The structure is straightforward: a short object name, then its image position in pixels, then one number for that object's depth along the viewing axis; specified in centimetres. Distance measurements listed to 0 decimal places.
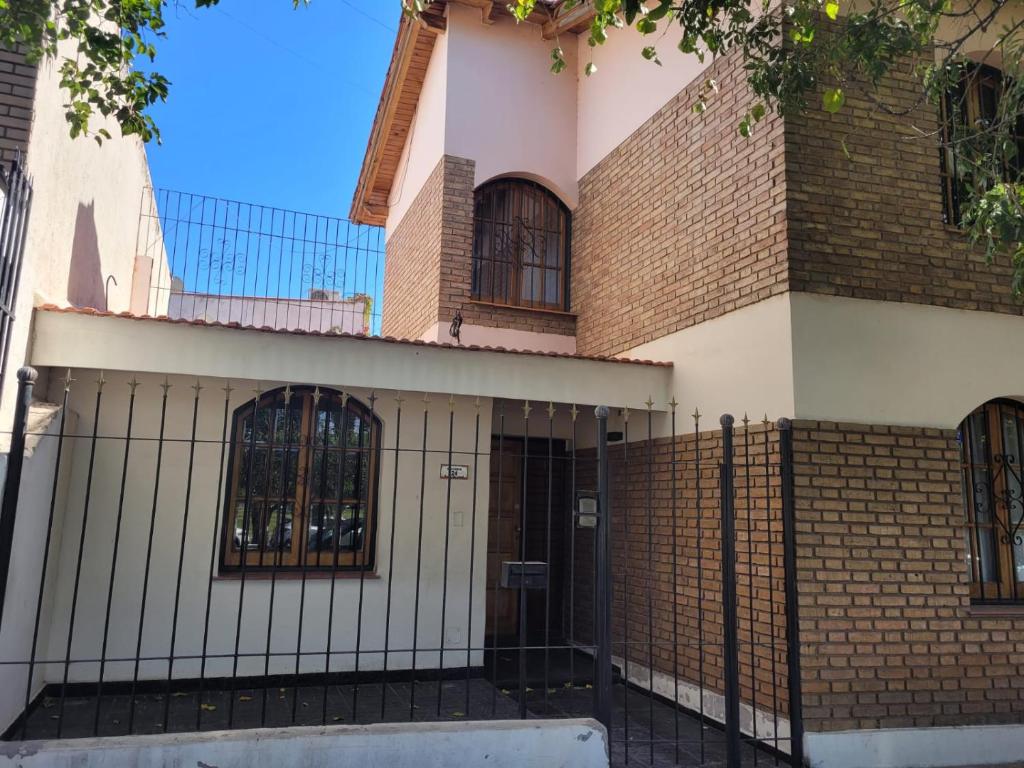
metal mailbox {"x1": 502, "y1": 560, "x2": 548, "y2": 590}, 505
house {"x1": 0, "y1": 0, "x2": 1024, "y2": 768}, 555
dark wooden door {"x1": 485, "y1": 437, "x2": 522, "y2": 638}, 868
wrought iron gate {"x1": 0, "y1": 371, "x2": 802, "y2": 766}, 546
